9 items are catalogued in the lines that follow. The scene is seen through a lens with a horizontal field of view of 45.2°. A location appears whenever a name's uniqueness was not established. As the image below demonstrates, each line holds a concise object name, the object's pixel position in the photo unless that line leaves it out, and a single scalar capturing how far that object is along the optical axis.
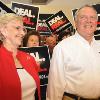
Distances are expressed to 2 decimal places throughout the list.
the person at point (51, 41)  1.84
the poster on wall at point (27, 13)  1.64
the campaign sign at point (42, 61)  1.39
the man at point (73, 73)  1.07
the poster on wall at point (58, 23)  1.77
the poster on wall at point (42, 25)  2.21
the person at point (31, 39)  1.56
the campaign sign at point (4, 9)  1.45
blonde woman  0.93
